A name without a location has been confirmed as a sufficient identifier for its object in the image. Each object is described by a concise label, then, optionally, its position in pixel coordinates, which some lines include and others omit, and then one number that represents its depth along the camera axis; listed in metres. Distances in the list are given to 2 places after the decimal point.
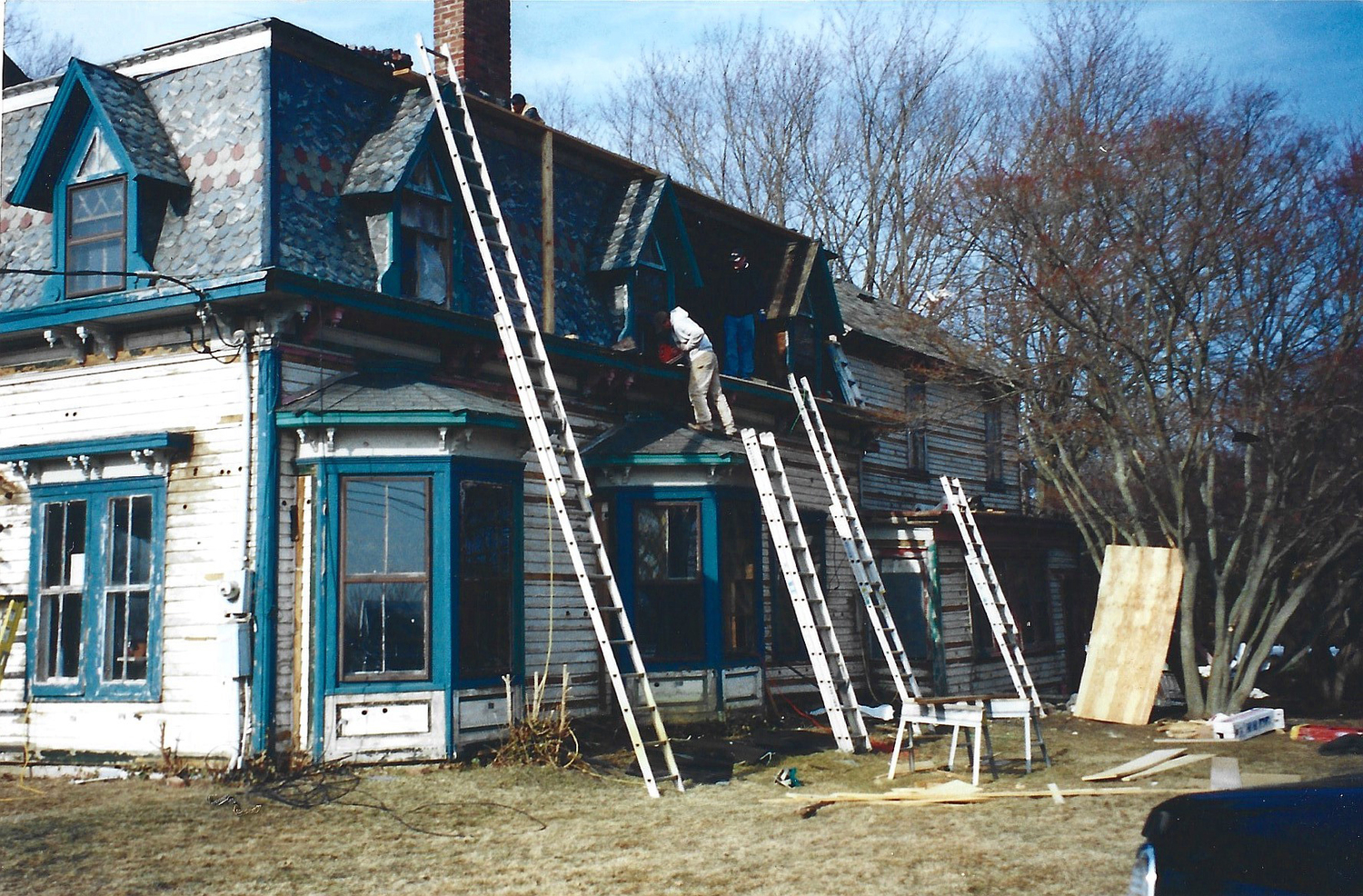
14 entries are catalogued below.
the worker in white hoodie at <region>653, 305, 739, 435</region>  16.16
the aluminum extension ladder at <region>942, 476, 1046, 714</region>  17.18
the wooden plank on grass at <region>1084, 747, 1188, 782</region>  11.72
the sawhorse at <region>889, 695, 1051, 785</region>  11.39
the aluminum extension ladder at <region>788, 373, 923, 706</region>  14.77
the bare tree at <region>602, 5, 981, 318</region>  36.62
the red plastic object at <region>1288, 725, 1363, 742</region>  15.60
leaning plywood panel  17.06
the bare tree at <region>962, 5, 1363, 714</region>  16.88
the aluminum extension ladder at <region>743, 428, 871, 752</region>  13.29
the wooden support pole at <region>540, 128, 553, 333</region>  15.11
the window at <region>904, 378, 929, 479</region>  23.77
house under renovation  11.95
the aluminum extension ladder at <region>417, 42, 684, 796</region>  10.99
